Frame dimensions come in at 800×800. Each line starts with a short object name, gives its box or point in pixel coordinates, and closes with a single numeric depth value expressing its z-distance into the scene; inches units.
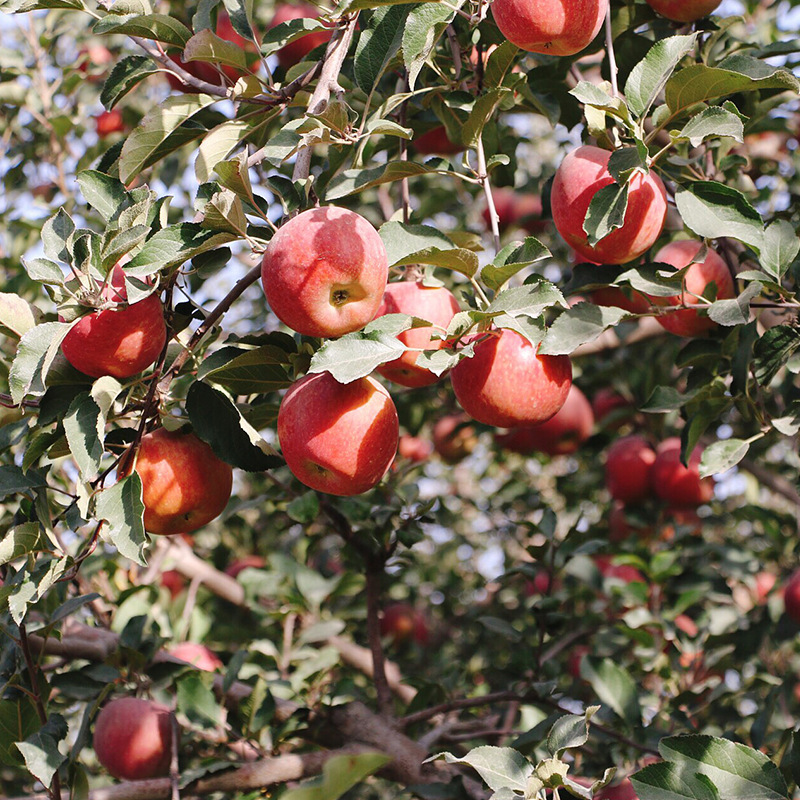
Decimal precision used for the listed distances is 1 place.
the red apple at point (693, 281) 63.3
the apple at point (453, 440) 122.3
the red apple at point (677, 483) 105.0
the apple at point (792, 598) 96.5
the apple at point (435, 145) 91.7
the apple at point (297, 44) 92.4
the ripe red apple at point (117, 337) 45.5
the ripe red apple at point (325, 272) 44.0
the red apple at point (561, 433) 106.3
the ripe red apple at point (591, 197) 50.2
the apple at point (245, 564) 121.3
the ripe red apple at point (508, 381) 51.2
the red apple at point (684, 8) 62.7
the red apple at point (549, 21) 49.3
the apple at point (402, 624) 131.8
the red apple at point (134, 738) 71.4
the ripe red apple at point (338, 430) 47.4
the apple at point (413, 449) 134.7
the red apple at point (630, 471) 108.6
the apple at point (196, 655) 92.4
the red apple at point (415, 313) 51.1
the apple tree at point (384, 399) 45.8
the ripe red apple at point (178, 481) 51.4
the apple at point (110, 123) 128.3
